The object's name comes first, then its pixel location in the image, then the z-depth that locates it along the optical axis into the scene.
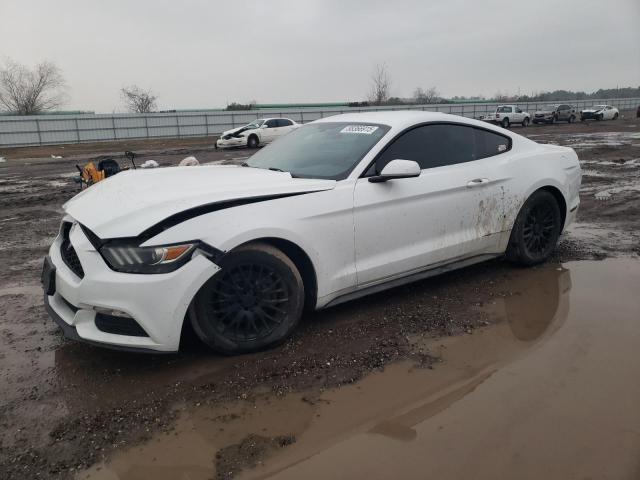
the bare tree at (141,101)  69.38
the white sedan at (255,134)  23.80
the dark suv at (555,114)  37.22
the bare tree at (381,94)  73.06
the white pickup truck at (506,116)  34.94
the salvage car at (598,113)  39.59
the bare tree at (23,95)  59.38
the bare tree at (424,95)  82.97
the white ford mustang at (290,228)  2.88
